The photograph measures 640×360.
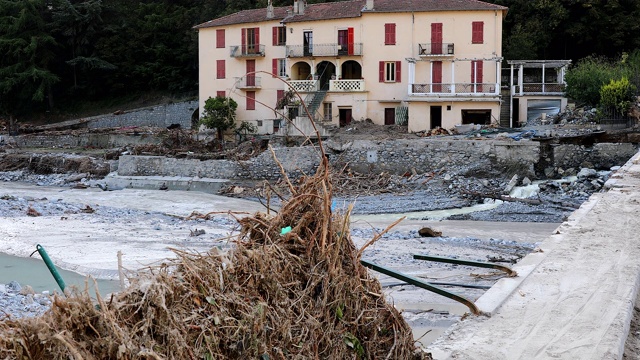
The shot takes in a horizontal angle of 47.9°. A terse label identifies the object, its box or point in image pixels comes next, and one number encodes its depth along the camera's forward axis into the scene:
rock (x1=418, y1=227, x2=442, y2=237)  18.88
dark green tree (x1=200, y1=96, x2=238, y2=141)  38.66
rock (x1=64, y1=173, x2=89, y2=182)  35.25
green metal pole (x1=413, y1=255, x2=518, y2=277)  7.76
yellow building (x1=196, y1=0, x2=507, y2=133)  38.34
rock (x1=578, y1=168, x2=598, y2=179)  26.93
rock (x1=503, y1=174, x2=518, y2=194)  27.05
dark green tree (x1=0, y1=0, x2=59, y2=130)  51.56
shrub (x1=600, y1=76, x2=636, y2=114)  33.12
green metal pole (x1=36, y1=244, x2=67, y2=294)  4.15
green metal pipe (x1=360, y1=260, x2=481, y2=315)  5.51
